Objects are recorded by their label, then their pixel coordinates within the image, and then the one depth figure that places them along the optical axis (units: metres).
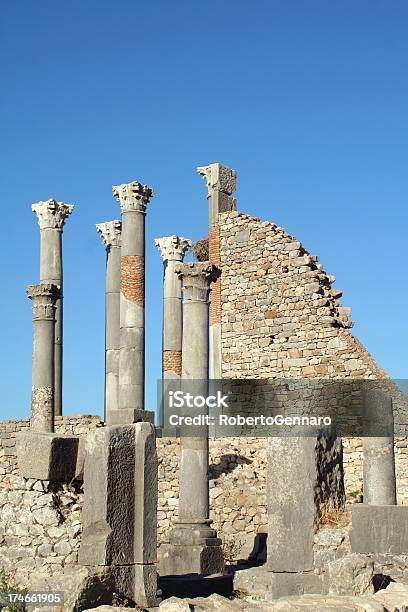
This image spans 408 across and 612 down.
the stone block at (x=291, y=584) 12.17
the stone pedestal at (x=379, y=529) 12.72
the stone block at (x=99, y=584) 10.38
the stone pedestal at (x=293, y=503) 12.38
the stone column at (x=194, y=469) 18.12
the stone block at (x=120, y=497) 11.25
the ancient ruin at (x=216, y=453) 11.38
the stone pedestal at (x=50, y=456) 11.36
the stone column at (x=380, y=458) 18.95
